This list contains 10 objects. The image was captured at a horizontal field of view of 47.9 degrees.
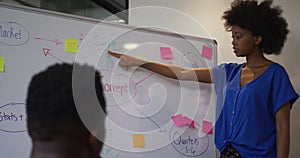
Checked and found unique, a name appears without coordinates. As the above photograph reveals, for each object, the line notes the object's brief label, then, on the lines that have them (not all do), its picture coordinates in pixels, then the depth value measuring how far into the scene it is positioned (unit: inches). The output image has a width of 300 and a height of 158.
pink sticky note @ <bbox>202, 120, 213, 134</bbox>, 72.1
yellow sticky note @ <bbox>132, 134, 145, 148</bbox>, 62.4
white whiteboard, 51.7
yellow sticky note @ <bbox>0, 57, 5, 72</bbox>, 51.1
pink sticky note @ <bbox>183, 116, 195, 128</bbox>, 69.7
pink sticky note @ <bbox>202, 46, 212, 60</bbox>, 75.8
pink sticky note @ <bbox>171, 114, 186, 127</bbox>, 68.3
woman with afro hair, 59.1
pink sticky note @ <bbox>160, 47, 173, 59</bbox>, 69.8
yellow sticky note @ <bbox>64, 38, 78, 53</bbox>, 57.4
